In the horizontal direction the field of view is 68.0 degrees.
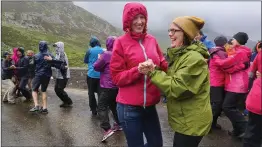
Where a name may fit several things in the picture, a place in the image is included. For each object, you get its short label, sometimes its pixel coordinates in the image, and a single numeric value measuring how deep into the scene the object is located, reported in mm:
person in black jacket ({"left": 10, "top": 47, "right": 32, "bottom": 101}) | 6152
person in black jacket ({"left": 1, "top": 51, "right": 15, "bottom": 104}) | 6385
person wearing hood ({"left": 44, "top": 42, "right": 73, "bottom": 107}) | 5179
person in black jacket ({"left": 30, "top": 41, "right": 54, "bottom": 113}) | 5141
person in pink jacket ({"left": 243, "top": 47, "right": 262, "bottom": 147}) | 2463
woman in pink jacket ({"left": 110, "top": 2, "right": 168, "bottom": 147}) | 2190
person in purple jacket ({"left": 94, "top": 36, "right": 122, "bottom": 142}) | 4001
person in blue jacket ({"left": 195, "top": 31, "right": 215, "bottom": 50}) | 4867
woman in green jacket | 1908
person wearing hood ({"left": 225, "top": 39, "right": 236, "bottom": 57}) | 3750
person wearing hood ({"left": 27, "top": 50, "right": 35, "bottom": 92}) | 6290
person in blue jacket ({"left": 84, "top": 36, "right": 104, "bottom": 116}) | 4837
